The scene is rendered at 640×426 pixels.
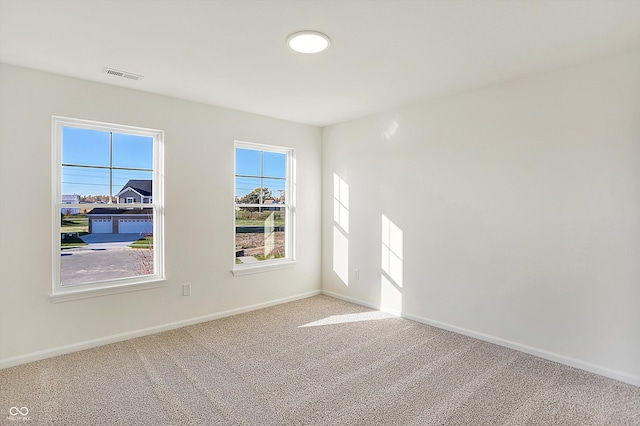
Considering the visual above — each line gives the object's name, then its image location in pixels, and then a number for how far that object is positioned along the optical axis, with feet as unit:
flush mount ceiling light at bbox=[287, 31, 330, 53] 7.67
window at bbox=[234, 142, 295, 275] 14.39
